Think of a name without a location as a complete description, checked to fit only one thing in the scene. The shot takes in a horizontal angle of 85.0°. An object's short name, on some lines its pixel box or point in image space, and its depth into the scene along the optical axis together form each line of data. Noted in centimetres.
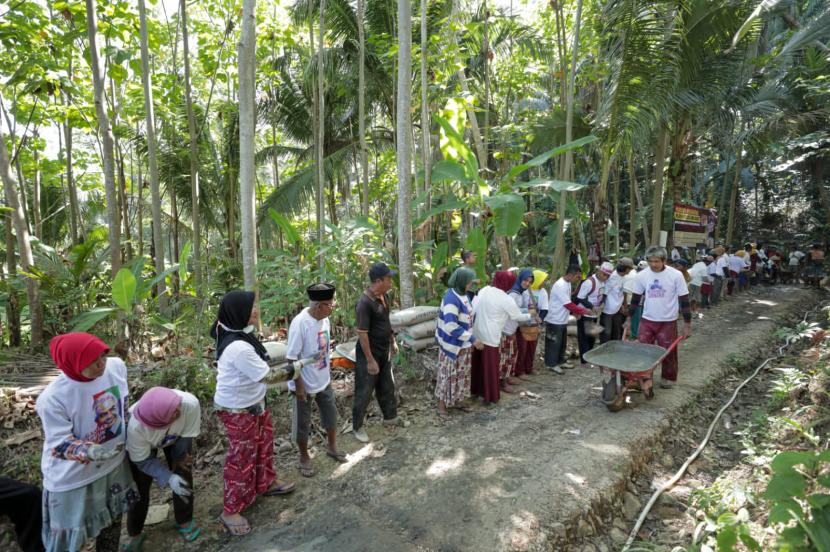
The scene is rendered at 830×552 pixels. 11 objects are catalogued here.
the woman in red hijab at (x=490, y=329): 501
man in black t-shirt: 415
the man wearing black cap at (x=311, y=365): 364
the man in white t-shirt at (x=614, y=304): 659
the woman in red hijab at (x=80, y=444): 240
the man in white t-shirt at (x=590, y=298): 674
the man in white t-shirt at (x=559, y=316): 624
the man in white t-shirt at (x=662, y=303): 552
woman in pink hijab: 275
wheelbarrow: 488
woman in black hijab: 301
